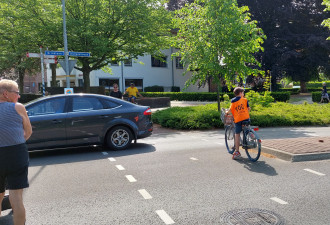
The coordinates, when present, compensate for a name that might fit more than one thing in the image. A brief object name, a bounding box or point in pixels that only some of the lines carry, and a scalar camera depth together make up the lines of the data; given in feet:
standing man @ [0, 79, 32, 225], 10.00
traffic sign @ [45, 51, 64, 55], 45.70
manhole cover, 11.57
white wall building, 108.68
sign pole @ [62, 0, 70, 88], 48.70
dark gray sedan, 24.38
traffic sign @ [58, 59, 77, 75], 46.98
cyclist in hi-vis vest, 21.48
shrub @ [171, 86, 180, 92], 122.32
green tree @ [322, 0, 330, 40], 59.71
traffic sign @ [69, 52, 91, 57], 47.64
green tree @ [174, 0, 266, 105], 44.78
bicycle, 21.06
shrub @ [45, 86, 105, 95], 72.43
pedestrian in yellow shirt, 47.63
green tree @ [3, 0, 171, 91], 54.60
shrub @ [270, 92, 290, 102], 85.71
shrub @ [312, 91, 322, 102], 83.12
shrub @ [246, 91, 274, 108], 53.77
